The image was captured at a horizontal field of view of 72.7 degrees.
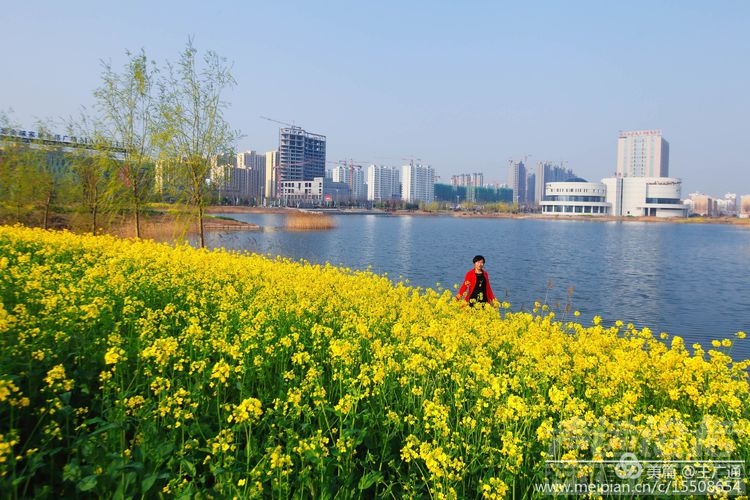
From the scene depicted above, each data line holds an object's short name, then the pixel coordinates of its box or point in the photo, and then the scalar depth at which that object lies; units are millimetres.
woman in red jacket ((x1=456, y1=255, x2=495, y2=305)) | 11031
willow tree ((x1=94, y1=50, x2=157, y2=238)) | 18953
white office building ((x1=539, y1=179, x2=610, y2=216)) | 191375
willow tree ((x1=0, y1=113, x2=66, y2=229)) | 22438
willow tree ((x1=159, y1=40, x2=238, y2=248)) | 18359
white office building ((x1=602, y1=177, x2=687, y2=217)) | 186250
